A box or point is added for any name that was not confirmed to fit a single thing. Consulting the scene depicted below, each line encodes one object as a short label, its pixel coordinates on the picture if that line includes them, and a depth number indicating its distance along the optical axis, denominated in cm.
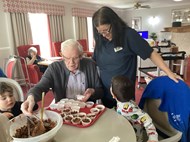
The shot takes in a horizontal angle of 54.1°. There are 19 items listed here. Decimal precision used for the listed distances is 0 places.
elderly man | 140
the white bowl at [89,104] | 125
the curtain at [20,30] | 461
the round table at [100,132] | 90
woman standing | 134
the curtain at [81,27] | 684
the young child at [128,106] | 112
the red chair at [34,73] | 373
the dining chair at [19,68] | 277
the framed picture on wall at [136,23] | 1041
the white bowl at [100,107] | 120
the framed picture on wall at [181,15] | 941
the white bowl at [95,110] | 116
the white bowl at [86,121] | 102
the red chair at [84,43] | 674
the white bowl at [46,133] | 78
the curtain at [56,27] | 577
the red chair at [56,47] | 562
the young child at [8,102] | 124
